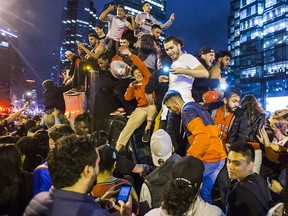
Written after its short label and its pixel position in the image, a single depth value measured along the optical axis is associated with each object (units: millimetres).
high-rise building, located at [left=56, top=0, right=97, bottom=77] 197950
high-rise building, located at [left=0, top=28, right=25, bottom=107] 67625
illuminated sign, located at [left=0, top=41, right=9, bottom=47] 97562
